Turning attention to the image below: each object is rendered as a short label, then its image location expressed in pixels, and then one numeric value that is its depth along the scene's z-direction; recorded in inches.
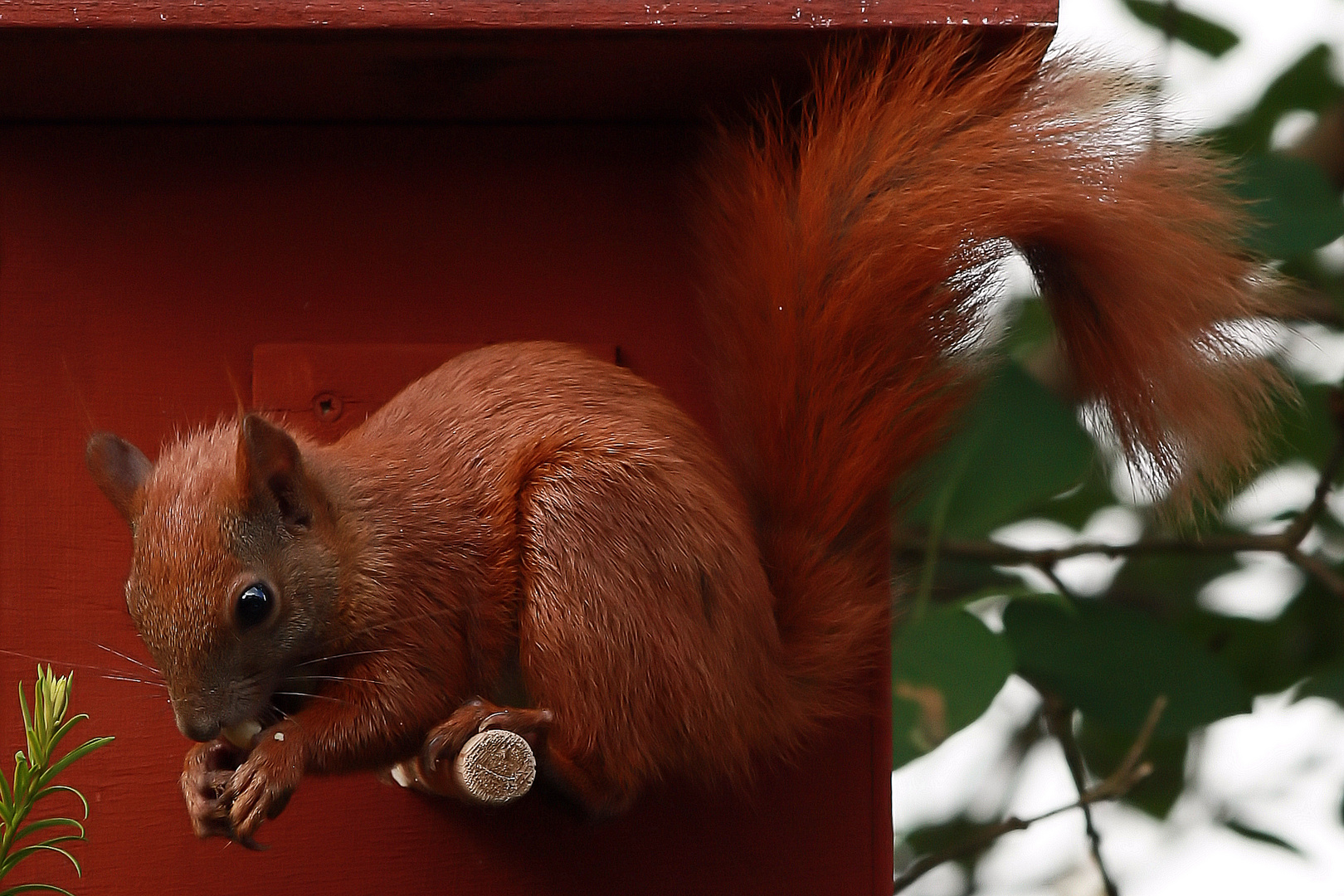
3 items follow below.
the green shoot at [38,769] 94.9
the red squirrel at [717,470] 95.4
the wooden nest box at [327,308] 98.6
